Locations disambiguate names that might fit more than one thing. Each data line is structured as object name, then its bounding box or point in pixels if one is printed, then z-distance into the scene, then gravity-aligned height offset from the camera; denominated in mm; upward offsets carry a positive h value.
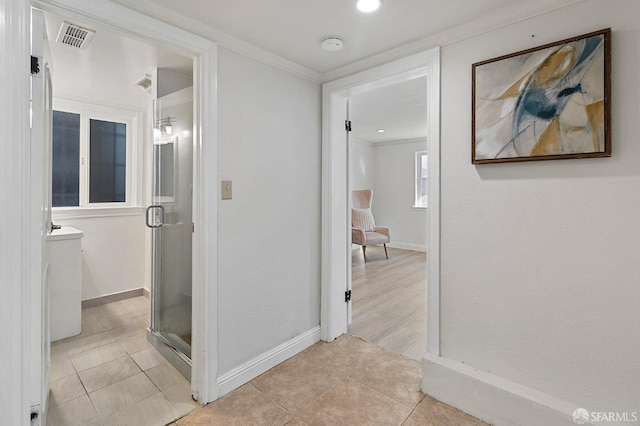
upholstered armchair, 5645 -278
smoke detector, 1948 +1069
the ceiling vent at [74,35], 1903 +1108
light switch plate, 1942 +133
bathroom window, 3285 +602
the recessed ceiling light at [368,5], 1564 +1048
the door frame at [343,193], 1964 +143
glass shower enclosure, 2318 -97
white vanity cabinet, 2615 -621
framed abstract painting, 1417 +544
